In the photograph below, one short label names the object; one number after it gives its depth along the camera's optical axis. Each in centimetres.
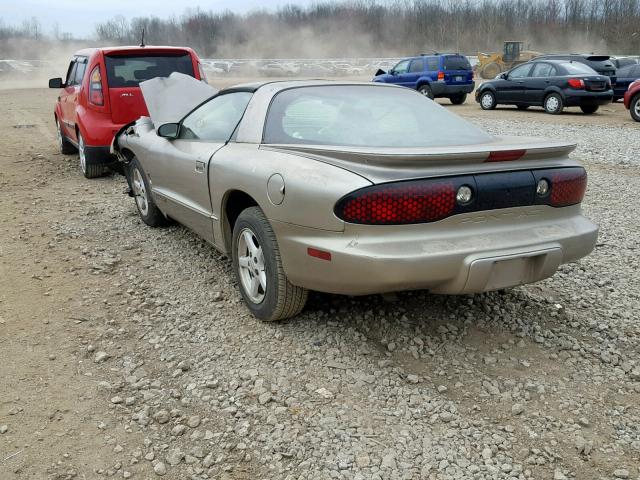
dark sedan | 1538
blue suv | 1958
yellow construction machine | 3353
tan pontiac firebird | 282
